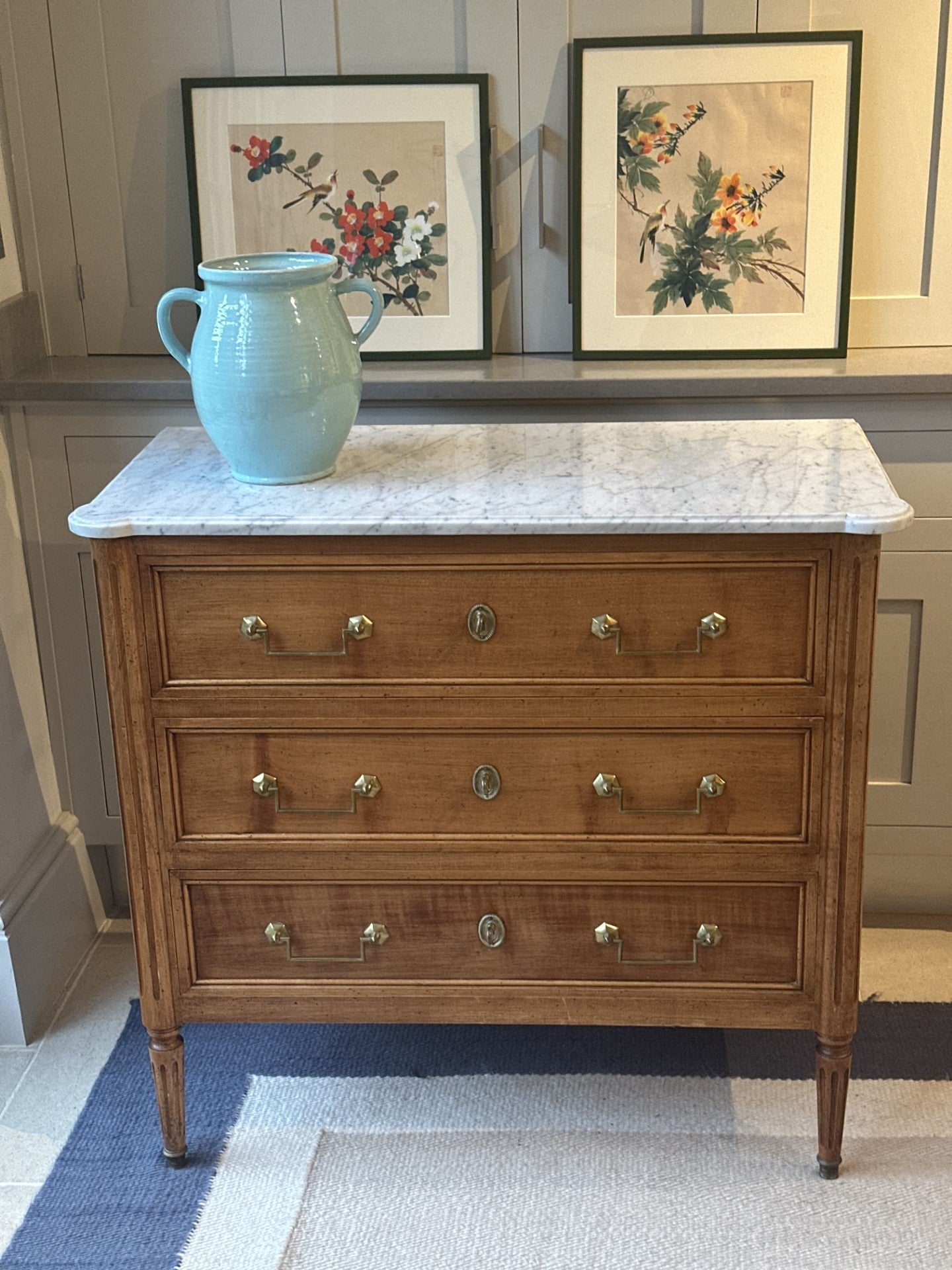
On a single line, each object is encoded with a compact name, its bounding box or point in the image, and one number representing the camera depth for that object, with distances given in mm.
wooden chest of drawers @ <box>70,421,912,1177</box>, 1650
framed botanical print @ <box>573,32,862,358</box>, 2178
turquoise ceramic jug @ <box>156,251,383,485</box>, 1696
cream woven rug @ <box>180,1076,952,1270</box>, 1781
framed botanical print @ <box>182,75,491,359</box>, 2230
